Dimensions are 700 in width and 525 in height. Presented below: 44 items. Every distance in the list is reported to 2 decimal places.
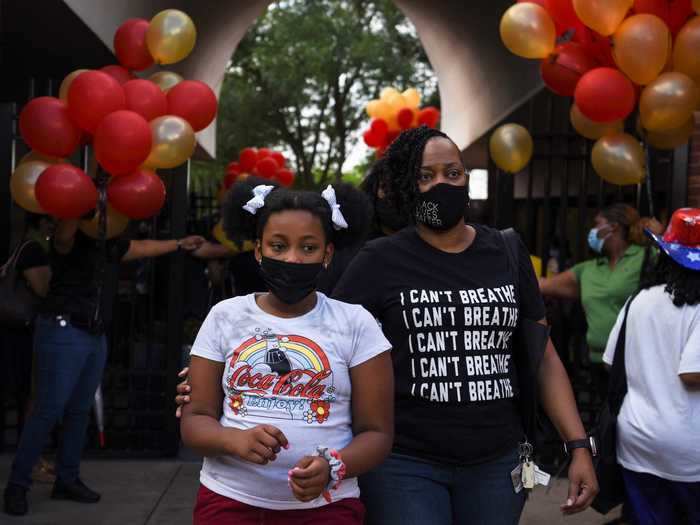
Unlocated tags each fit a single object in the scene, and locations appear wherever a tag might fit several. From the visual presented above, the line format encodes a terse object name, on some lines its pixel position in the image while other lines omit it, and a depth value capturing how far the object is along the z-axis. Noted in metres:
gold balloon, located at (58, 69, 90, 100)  5.46
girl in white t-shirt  2.33
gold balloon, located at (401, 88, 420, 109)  11.90
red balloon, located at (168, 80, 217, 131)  5.66
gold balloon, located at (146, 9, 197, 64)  5.62
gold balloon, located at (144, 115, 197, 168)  5.43
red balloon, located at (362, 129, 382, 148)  11.75
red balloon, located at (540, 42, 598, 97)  5.55
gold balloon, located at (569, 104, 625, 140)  5.67
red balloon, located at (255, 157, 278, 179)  13.18
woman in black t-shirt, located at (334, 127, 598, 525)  2.65
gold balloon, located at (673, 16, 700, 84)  5.12
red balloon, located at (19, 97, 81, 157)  5.29
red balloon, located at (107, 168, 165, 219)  5.36
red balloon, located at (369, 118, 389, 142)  11.67
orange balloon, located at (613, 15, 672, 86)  5.05
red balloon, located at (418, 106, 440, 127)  11.84
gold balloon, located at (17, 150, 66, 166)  5.50
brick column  6.48
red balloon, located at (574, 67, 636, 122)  5.20
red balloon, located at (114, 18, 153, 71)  5.70
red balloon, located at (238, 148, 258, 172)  13.63
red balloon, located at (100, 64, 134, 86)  5.70
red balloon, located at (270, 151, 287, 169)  13.66
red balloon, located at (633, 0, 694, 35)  5.27
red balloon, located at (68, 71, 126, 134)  5.20
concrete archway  9.11
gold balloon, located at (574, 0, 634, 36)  5.07
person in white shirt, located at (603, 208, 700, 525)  3.72
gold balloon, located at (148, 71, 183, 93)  5.87
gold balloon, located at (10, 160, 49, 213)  5.33
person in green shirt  5.97
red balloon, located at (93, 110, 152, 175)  5.13
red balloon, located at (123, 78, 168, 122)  5.40
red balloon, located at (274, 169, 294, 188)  13.39
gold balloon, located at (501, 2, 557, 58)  5.50
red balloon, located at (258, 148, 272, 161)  13.77
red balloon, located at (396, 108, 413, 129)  11.66
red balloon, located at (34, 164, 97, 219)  5.07
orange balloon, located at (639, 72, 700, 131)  5.13
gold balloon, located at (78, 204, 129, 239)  5.38
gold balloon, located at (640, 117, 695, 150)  5.52
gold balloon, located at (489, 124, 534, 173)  6.21
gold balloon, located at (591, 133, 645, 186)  5.53
